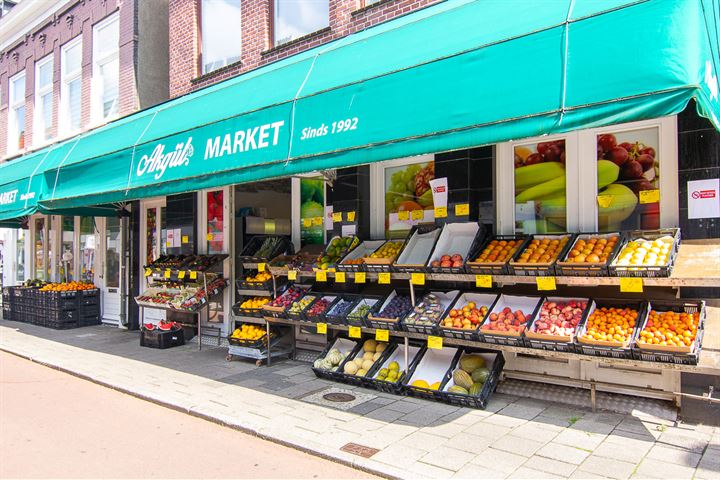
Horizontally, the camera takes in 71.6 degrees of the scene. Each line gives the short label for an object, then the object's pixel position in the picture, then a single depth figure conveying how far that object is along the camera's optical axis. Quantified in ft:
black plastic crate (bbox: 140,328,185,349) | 31.63
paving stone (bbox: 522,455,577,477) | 13.42
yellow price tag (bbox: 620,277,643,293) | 15.84
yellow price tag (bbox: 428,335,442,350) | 19.17
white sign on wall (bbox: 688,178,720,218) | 16.99
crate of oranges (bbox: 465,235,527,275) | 18.61
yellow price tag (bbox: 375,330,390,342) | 20.74
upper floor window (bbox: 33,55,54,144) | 54.70
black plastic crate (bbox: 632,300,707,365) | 14.78
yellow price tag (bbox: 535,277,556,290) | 17.11
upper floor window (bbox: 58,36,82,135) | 49.60
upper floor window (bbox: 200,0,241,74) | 35.09
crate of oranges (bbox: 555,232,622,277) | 16.46
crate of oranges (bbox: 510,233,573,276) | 17.48
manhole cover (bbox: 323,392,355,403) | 20.03
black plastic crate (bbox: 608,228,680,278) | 15.37
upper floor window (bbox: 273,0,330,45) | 29.96
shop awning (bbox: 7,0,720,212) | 12.34
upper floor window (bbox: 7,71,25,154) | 59.52
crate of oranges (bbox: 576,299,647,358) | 15.80
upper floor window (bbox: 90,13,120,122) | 43.93
